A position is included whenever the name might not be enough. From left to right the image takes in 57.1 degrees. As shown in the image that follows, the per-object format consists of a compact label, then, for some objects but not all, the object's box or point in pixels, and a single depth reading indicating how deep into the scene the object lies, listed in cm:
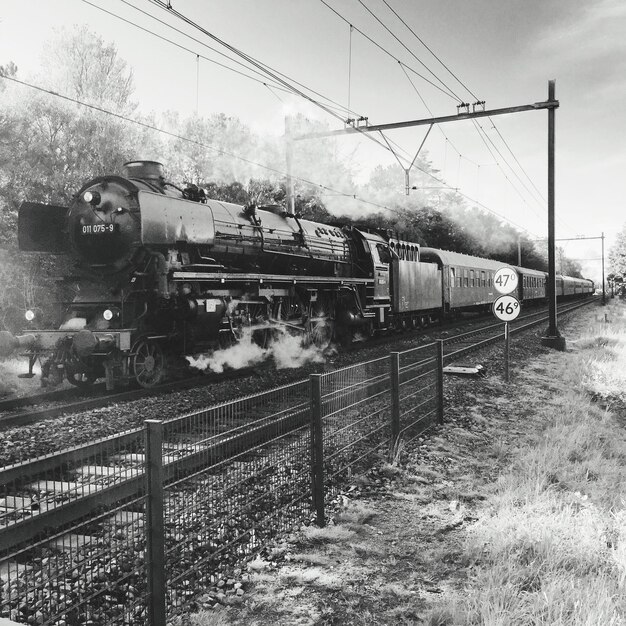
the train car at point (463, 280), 2264
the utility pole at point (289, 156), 1624
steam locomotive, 890
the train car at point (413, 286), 1756
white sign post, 1094
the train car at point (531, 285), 3378
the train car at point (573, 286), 4516
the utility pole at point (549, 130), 1345
